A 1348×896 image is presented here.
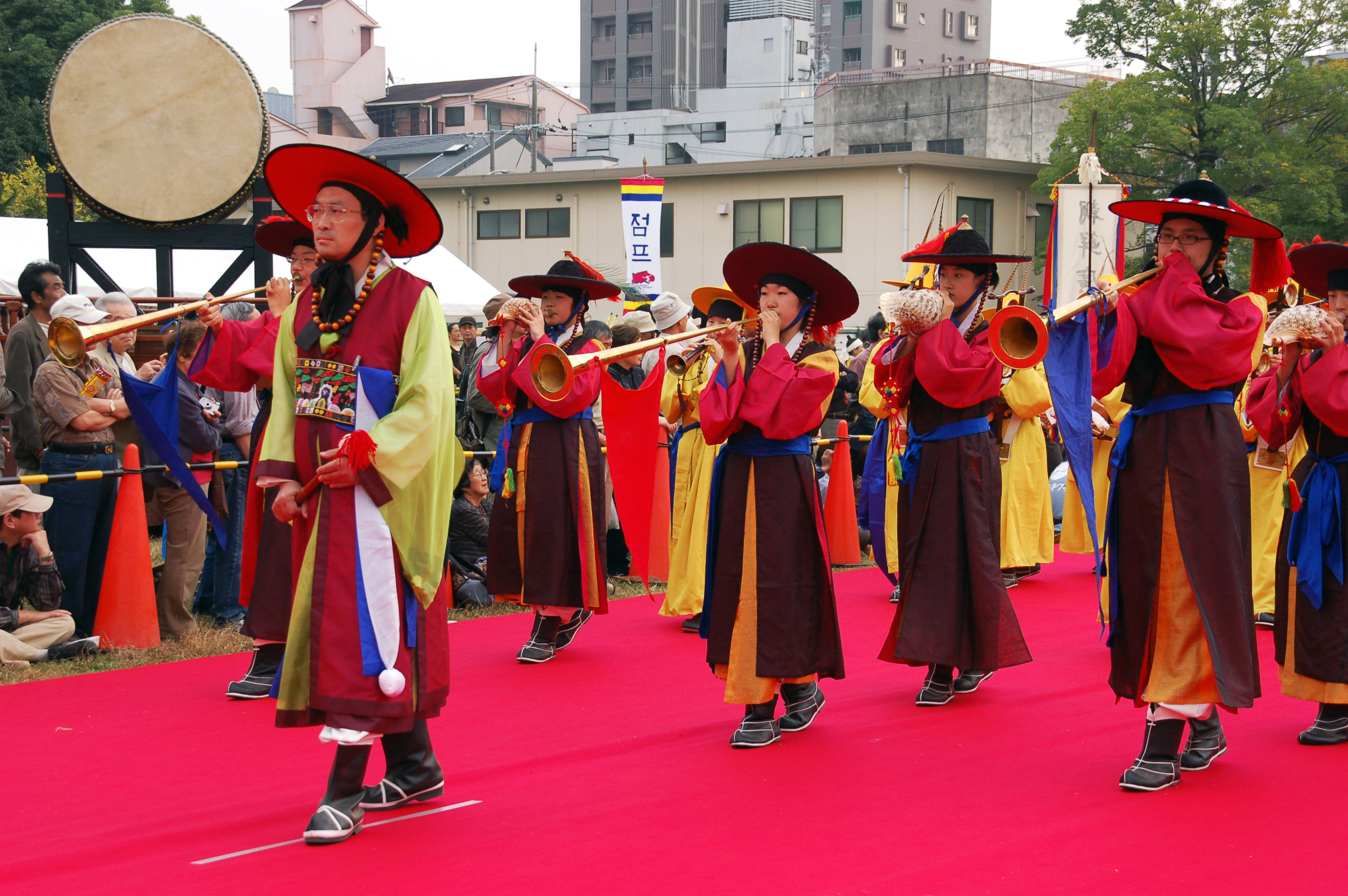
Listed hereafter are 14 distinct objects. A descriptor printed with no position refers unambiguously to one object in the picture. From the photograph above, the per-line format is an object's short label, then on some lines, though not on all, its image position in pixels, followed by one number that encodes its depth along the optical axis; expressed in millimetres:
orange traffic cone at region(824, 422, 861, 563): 9445
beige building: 24328
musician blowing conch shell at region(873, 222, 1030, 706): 5145
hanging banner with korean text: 14430
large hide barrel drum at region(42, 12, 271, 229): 8000
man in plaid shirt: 6035
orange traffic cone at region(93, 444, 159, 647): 6320
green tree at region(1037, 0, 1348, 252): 22969
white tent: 13578
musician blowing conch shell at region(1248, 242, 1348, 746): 4648
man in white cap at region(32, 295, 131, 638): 6438
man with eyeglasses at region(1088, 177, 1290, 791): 4078
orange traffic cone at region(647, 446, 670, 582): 8016
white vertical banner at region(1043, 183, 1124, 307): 12078
